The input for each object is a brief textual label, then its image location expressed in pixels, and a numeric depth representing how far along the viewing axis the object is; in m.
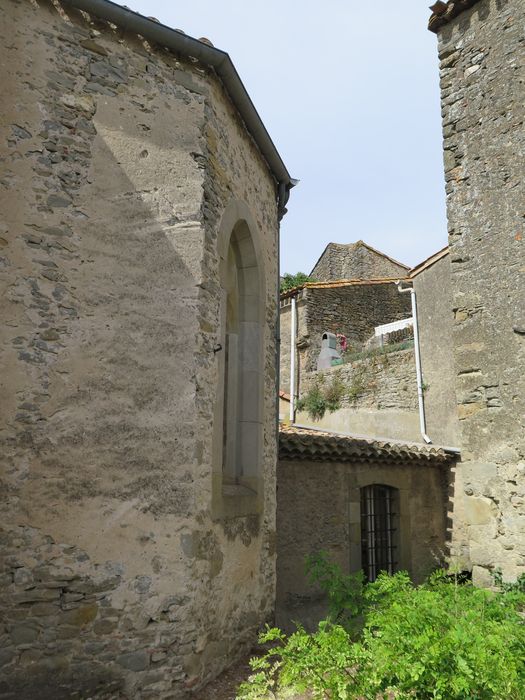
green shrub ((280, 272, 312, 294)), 20.59
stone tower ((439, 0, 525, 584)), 5.46
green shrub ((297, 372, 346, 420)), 13.27
